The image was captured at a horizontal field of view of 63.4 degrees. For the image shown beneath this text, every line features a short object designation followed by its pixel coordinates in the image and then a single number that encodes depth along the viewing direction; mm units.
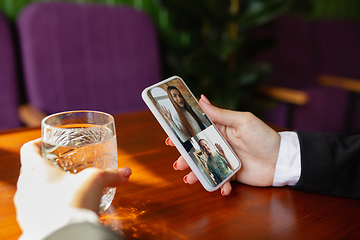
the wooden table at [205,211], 392
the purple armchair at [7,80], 1378
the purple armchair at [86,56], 1437
